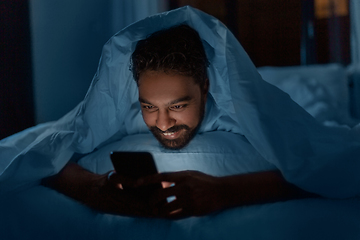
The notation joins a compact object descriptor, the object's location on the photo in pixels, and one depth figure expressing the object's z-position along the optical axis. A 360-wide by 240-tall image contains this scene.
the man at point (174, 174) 0.53
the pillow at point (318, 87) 1.17
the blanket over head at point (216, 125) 0.56
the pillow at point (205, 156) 0.64
